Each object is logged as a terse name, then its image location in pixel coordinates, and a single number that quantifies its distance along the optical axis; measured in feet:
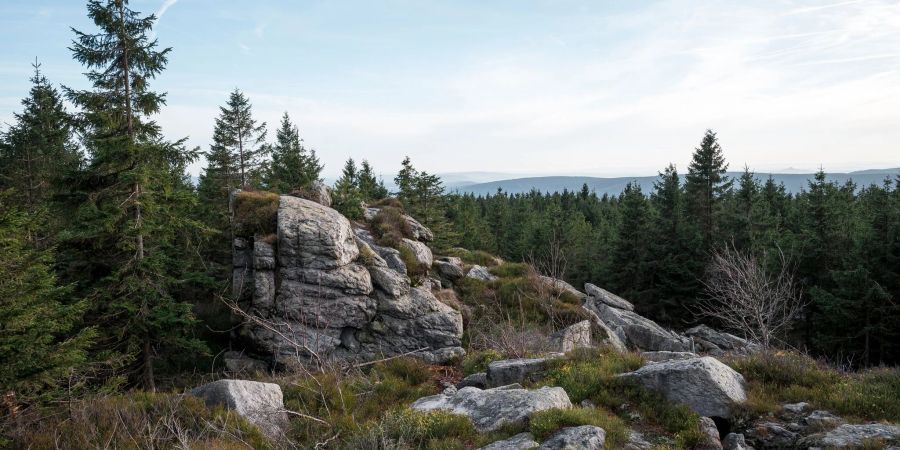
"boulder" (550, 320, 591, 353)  53.57
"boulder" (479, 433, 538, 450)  21.47
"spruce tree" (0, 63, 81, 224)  72.13
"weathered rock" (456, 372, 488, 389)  34.71
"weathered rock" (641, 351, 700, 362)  36.17
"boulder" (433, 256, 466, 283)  81.97
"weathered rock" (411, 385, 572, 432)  24.58
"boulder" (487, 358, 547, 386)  33.22
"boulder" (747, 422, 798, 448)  22.72
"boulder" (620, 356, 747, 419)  25.54
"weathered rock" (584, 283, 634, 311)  85.87
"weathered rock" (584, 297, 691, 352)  72.29
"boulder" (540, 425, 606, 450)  20.80
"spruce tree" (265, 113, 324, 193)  89.76
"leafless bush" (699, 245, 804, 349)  35.83
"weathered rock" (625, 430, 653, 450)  21.99
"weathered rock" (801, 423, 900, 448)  19.99
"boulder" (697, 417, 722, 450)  22.67
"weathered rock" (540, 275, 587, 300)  77.23
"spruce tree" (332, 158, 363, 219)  81.76
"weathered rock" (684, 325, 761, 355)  78.67
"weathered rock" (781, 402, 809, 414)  25.00
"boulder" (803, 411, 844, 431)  22.67
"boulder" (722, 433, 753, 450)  22.39
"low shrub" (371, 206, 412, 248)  75.48
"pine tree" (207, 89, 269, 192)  92.17
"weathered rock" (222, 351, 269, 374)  55.42
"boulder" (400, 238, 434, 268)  73.46
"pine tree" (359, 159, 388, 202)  130.78
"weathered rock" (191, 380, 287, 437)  26.71
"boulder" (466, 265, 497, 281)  84.75
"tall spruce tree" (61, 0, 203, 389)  47.37
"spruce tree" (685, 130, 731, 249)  107.24
